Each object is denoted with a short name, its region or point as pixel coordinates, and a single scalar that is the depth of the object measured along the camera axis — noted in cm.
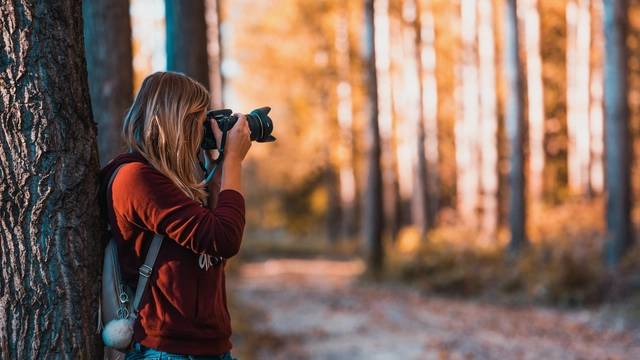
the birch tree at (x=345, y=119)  2386
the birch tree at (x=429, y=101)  2183
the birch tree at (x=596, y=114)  2234
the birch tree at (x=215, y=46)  1433
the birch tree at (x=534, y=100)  2000
